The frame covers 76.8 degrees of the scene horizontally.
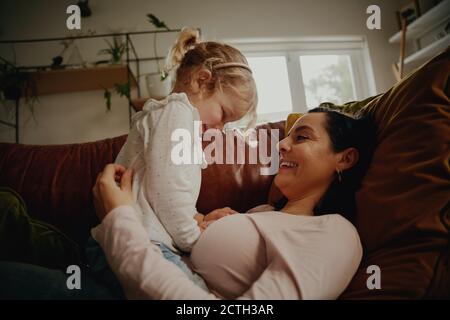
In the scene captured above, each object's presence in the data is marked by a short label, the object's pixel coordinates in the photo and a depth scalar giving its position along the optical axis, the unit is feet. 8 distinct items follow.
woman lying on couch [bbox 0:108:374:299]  1.50
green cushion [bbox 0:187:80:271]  2.35
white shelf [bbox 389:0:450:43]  7.35
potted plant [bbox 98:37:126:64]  7.88
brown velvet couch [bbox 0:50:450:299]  1.61
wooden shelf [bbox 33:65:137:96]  7.69
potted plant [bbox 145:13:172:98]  8.00
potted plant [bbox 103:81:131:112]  7.59
